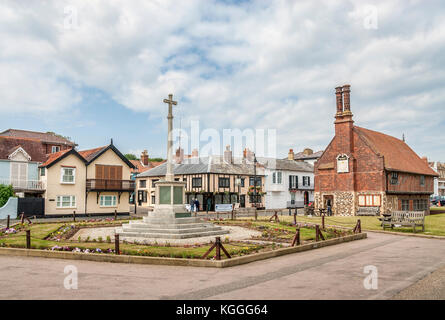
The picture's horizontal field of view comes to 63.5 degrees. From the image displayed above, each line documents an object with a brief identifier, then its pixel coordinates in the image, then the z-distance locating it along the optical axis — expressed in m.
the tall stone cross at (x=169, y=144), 19.03
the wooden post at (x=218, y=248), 11.11
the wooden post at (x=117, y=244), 12.05
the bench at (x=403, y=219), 20.72
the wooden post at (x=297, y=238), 14.16
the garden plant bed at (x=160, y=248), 11.43
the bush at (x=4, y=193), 31.52
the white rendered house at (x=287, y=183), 54.12
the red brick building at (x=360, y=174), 36.41
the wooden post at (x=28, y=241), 13.32
